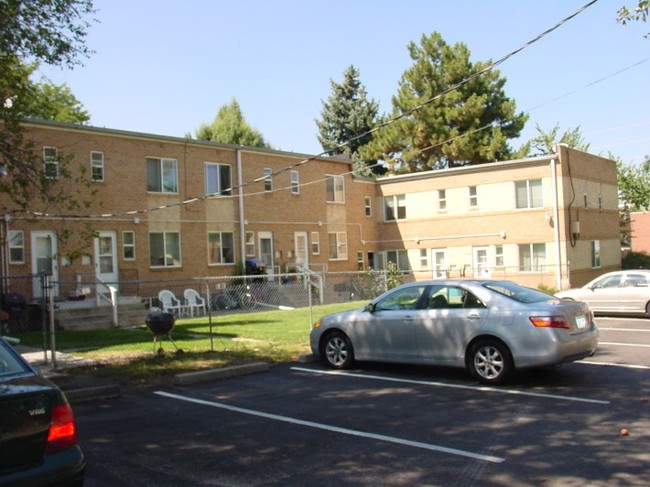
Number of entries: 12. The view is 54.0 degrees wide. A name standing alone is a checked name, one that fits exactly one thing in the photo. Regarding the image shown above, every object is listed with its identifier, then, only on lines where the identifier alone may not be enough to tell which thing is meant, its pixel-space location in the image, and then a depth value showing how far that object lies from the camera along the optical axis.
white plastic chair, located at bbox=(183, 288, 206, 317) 23.72
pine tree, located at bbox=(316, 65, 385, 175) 53.34
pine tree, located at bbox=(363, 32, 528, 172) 47.00
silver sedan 8.84
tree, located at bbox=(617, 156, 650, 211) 50.44
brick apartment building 23.28
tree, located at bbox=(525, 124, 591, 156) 53.41
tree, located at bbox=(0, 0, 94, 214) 11.55
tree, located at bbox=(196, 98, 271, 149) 52.38
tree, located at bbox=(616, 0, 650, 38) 7.89
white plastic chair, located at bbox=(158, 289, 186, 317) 22.77
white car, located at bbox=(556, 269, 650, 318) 18.28
